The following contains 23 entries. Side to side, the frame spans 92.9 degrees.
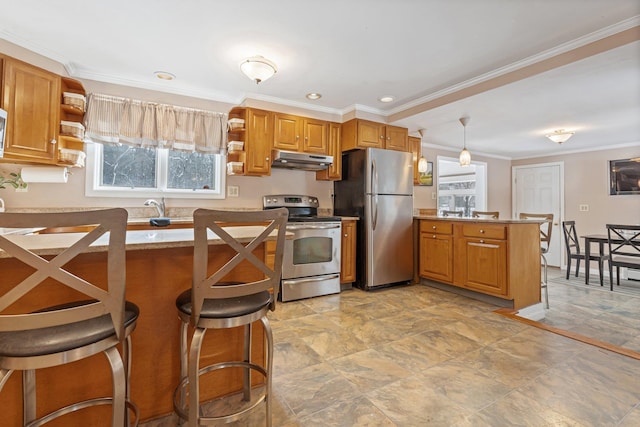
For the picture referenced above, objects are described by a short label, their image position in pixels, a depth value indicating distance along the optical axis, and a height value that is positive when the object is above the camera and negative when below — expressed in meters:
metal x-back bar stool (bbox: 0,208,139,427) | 0.85 -0.32
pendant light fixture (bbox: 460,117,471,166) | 4.03 +0.86
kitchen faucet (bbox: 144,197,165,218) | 3.17 +0.14
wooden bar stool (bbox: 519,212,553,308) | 3.44 -0.32
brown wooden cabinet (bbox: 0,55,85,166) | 2.43 +0.89
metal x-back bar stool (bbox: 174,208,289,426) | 1.13 -0.35
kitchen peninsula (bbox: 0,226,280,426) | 1.21 -0.58
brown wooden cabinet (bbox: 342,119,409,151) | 3.93 +1.13
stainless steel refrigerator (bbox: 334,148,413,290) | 3.80 +0.11
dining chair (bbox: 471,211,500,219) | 4.55 +0.11
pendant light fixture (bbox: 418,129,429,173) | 4.62 +0.85
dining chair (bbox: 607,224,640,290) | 4.11 -0.31
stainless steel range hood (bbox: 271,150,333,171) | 3.57 +0.72
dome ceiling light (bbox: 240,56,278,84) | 2.60 +1.30
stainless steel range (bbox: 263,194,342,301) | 3.39 -0.45
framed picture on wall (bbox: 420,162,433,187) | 5.38 +0.78
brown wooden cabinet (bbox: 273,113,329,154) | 3.71 +1.08
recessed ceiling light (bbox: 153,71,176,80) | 3.08 +1.47
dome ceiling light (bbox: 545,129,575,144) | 4.32 +1.23
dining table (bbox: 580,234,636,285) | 4.41 -0.28
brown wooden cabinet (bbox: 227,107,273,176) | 3.54 +0.92
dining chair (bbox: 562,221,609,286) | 4.48 -0.53
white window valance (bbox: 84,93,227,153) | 3.02 +0.99
